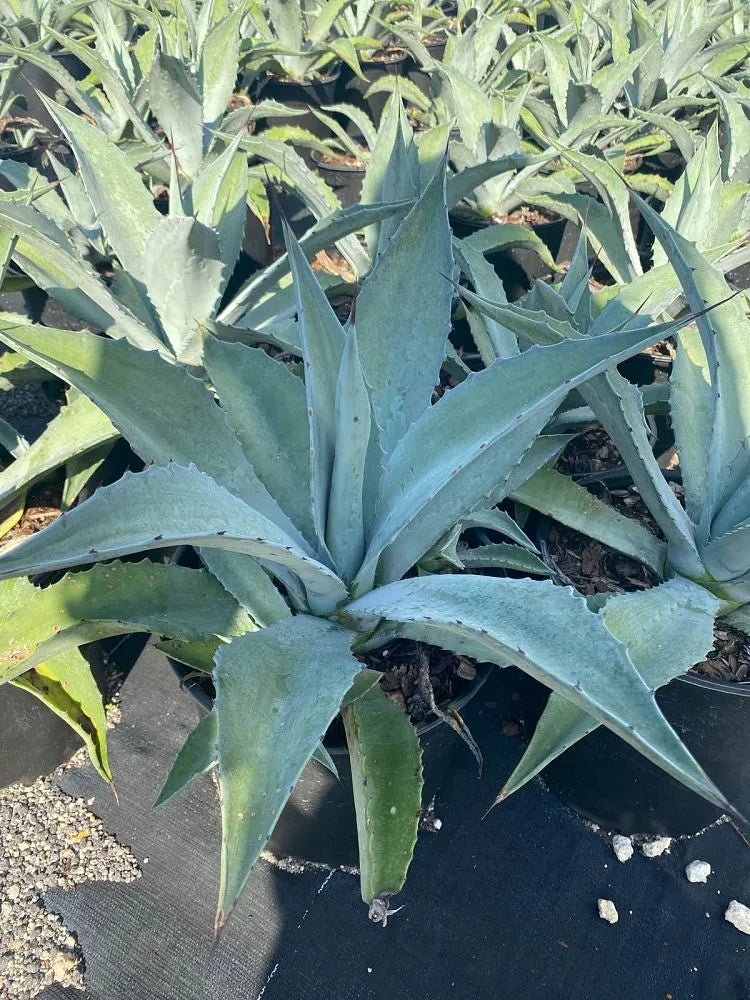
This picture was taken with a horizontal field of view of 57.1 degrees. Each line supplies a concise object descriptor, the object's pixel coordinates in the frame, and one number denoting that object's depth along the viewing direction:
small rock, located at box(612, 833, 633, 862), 1.14
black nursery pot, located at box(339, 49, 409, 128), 2.90
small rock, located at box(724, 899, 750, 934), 1.08
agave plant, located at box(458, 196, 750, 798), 0.86
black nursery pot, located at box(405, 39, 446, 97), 3.13
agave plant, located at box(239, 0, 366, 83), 2.47
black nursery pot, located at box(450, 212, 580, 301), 1.92
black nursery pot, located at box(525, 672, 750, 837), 0.96
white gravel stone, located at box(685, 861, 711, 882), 1.12
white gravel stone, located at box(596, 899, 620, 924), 1.08
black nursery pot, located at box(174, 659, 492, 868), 0.93
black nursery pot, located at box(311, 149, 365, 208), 2.22
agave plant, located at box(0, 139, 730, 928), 0.51
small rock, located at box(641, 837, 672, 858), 1.15
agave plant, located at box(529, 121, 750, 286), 1.37
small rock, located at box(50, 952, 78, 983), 1.01
